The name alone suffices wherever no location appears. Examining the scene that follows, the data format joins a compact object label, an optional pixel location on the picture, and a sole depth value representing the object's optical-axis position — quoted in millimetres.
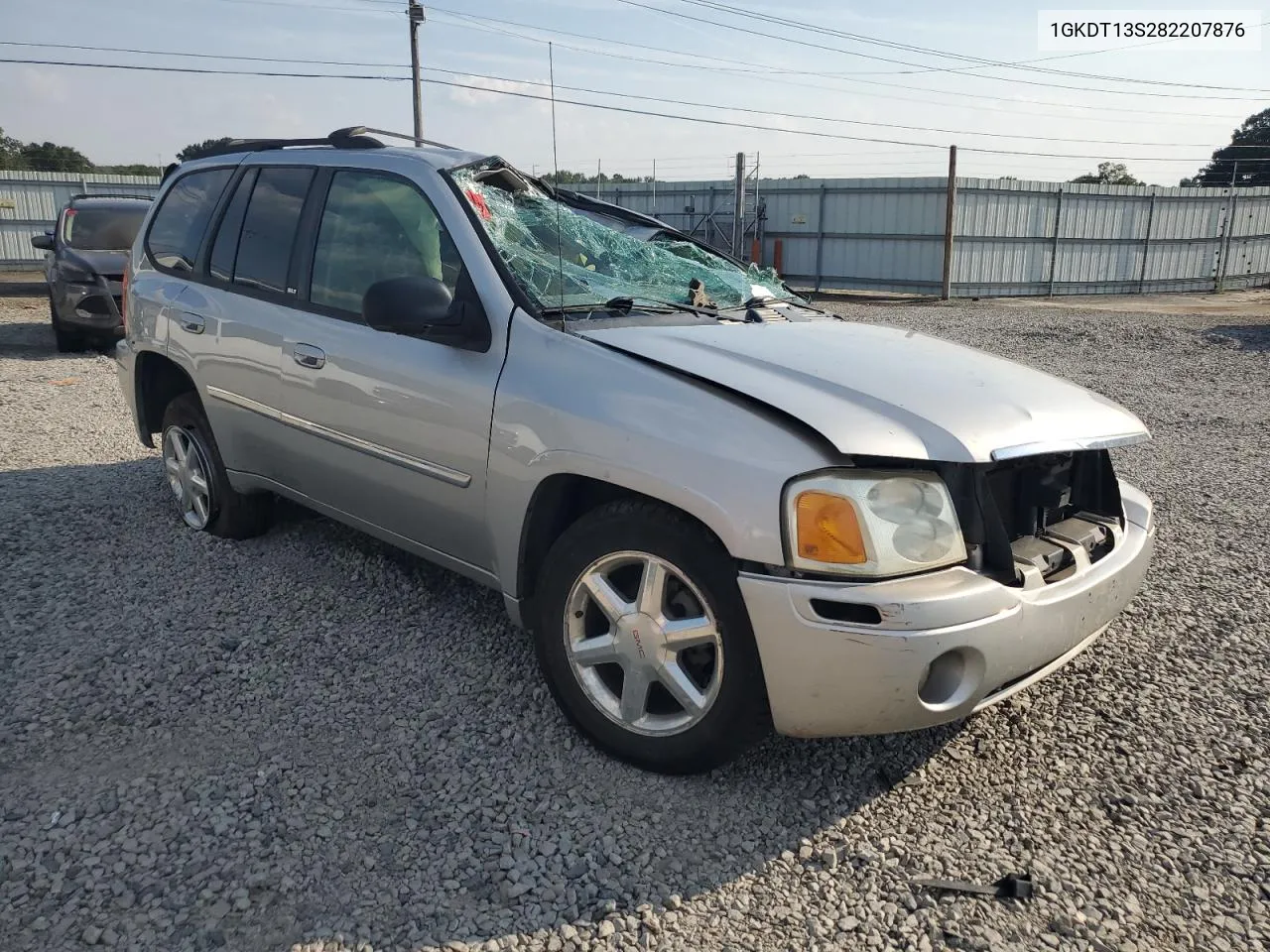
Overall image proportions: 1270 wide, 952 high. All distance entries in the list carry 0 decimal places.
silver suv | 2424
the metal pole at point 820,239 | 22297
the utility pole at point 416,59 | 23094
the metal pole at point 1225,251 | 24203
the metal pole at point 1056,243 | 21719
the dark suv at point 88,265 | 10750
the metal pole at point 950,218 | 20234
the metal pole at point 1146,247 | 22859
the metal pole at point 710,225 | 23141
